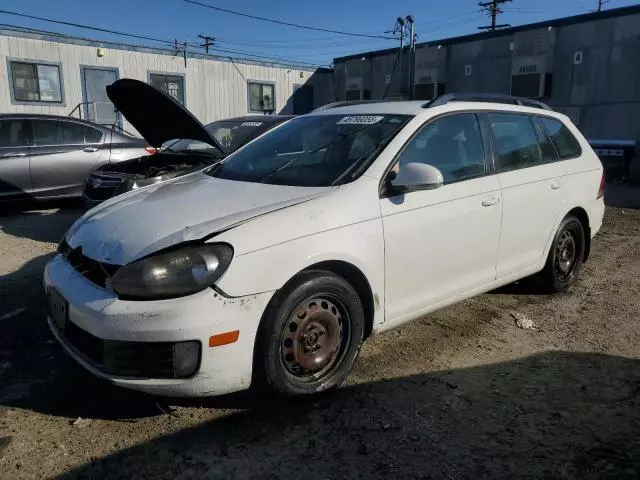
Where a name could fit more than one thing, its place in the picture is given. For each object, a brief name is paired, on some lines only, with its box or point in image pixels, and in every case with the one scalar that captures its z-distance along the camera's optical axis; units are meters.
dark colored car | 5.36
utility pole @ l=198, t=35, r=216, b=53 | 48.33
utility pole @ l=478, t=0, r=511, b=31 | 46.25
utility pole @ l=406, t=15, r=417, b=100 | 20.89
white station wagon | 2.43
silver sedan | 7.45
